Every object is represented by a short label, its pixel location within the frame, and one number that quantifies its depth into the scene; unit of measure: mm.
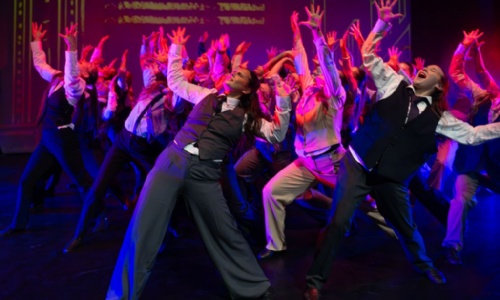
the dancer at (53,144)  4391
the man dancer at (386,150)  3102
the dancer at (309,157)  3871
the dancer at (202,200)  2779
